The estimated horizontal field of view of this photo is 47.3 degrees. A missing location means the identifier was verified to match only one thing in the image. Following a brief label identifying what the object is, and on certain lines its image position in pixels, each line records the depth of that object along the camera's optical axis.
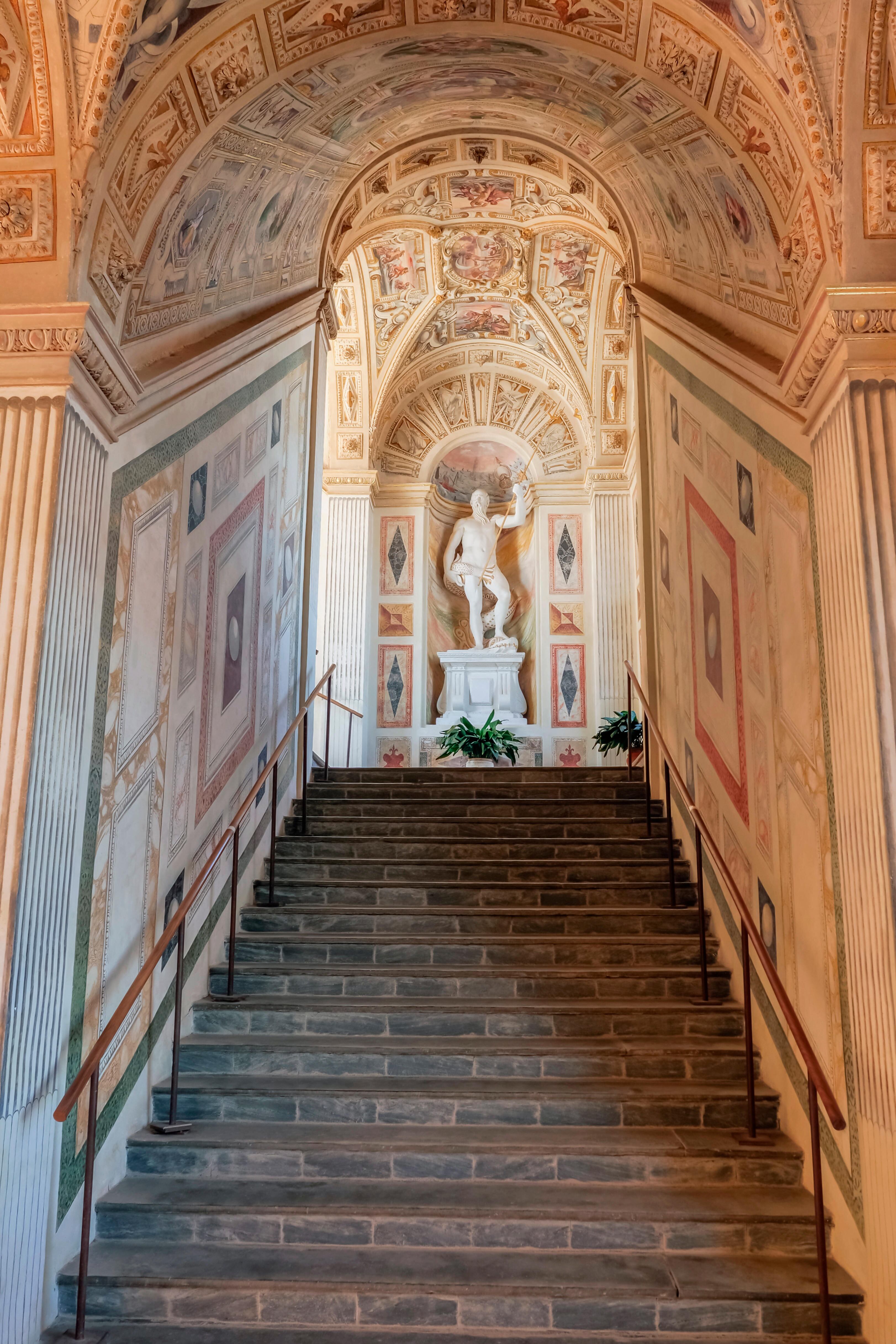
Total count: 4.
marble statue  14.84
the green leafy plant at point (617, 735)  11.21
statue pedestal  14.38
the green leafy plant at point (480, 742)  11.81
